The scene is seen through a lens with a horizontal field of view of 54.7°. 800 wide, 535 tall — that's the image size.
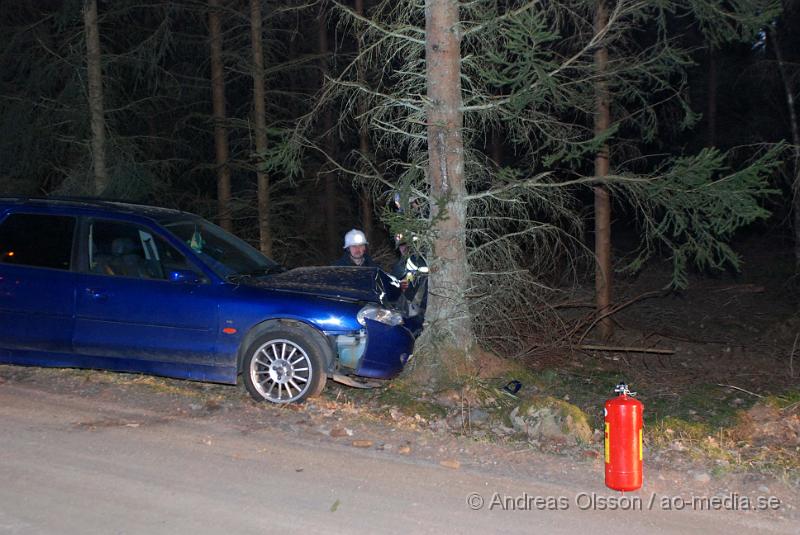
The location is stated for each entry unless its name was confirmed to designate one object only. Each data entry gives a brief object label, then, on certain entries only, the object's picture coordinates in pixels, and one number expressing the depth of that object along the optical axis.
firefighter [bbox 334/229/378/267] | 10.14
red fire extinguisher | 5.38
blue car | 7.69
